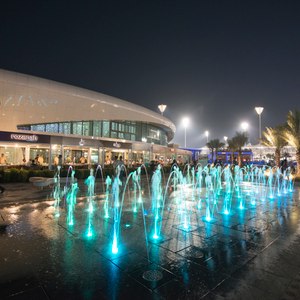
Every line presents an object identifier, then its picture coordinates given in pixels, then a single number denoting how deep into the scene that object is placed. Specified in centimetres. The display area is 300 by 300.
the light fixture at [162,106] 3235
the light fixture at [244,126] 4310
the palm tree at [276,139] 2475
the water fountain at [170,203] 605
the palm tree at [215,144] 5370
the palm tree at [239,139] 4059
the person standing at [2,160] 2012
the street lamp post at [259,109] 3058
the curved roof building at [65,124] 2347
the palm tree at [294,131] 2103
